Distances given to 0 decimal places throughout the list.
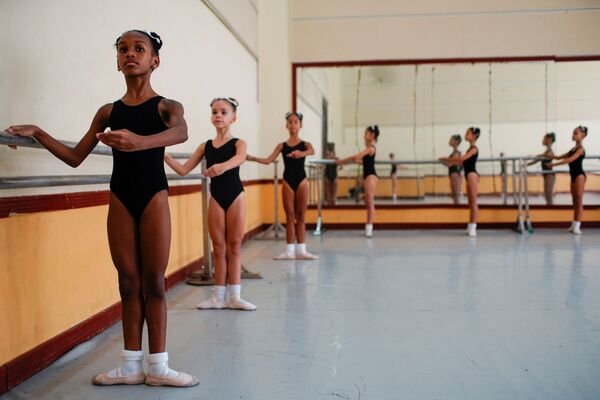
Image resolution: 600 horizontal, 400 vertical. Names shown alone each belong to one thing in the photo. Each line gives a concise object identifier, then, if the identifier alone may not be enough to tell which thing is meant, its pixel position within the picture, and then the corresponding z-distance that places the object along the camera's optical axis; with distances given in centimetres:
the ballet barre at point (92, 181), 209
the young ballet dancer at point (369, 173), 748
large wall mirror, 899
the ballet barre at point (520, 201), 789
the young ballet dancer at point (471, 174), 758
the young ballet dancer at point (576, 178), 770
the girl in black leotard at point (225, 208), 350
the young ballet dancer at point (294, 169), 525
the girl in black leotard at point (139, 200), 217
